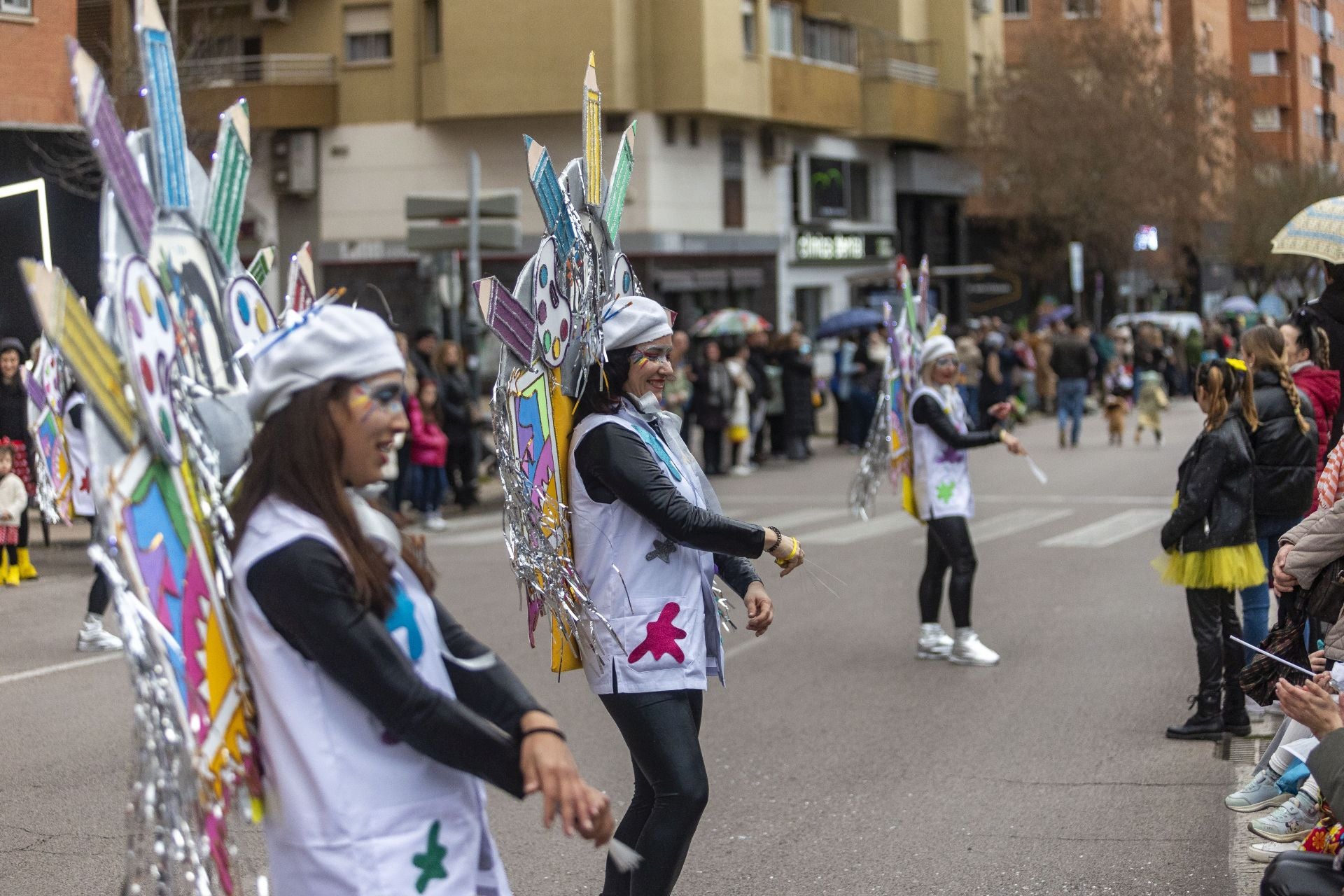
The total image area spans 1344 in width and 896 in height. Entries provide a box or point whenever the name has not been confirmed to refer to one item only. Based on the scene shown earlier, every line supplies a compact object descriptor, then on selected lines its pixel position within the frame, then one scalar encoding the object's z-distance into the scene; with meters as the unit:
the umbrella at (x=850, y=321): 28.34
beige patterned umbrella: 6.91
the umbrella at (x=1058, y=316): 38.16
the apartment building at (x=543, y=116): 31.53
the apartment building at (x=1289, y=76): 18.16
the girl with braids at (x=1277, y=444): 7.30
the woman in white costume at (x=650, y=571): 4.12
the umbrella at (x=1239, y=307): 46.12
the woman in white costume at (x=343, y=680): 2.68
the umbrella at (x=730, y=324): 24.39
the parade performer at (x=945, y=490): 9.05
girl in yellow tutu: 7.05
